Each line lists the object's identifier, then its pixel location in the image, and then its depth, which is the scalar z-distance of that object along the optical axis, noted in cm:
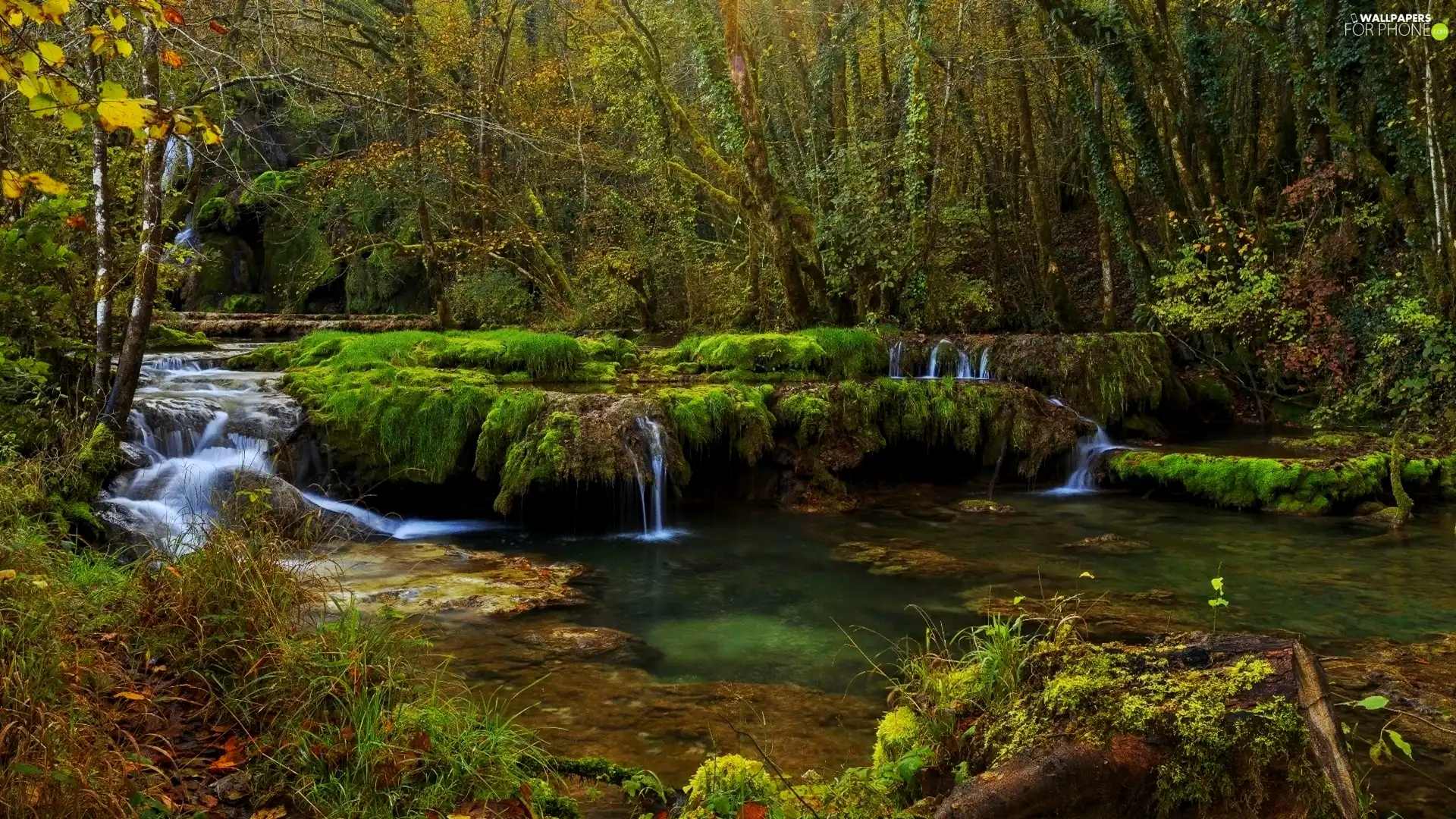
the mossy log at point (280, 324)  1892
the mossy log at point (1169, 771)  239
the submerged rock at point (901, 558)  785
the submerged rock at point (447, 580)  648
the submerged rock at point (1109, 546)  841
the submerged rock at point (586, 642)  574
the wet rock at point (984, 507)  1026
